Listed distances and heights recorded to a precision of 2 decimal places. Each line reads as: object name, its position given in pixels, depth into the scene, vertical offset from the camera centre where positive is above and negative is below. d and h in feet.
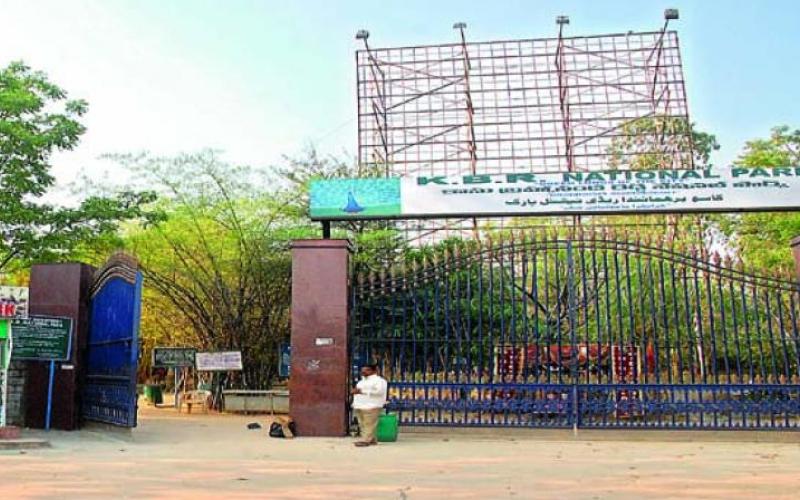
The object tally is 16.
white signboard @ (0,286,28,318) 33.91 +3.15
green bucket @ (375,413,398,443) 33.27 -2.87
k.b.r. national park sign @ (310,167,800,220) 36.55 +8.31
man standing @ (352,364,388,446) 32.24 -1.65
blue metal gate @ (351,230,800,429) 33.65 +0.05
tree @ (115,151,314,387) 57.88 +8.15
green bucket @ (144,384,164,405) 70.23 -2.73
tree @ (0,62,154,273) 44.24 +10.89
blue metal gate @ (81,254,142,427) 33.88 +1.01
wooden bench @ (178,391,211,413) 59.00 -2.69
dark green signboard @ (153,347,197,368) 56.34 +0.63
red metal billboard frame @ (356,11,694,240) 87.56 +30.59
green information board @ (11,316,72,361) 35.63 +1.38
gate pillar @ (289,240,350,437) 34.96 +1.25
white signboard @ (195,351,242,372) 54.24 +0.30
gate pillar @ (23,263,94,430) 37.76 +1.53
